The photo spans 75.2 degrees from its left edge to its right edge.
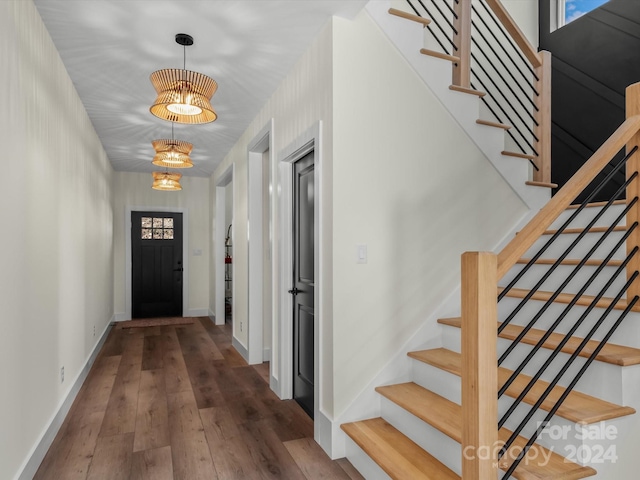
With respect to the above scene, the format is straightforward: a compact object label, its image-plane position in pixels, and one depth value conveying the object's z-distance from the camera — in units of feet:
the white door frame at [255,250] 14.64
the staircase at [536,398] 5.58
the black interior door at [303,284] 10.32
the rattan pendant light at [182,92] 8.73
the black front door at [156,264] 24.91
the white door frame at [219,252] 23.36
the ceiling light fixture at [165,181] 17.88
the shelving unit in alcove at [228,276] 27.30
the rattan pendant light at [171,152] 13.26
